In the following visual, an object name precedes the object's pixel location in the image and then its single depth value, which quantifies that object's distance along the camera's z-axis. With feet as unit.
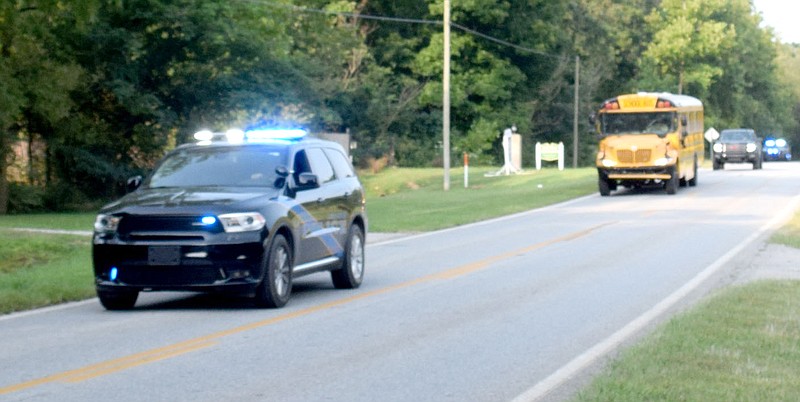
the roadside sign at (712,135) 237.94
